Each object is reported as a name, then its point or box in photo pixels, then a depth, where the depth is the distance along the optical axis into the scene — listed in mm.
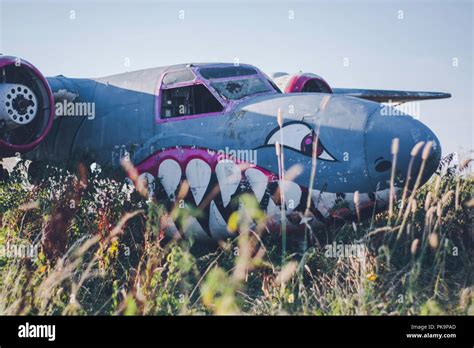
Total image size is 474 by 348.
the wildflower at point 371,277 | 6388
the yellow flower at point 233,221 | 8023
